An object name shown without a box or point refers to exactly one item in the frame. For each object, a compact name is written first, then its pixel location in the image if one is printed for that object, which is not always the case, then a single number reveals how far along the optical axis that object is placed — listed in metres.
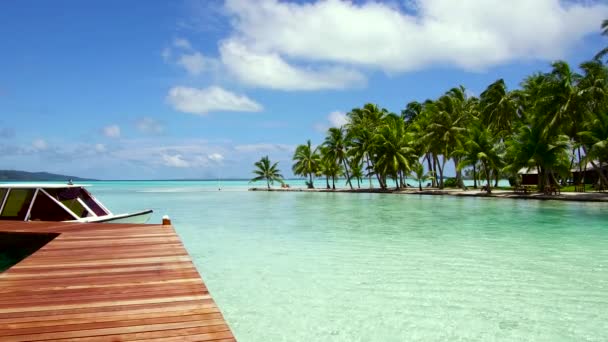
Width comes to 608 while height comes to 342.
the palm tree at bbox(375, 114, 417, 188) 47.06
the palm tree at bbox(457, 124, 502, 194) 37.16
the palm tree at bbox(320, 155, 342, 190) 60.33
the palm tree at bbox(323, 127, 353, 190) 56.69
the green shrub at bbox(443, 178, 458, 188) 55.41
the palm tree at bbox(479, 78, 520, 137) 45.94
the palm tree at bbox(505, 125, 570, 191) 31.98
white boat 12.34
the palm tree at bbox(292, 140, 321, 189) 62.94
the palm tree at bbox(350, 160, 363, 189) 54.70
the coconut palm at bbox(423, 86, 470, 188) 43.41
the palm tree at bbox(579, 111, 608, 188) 28.57
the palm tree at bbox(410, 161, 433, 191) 49.82
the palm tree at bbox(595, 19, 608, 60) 31.40
